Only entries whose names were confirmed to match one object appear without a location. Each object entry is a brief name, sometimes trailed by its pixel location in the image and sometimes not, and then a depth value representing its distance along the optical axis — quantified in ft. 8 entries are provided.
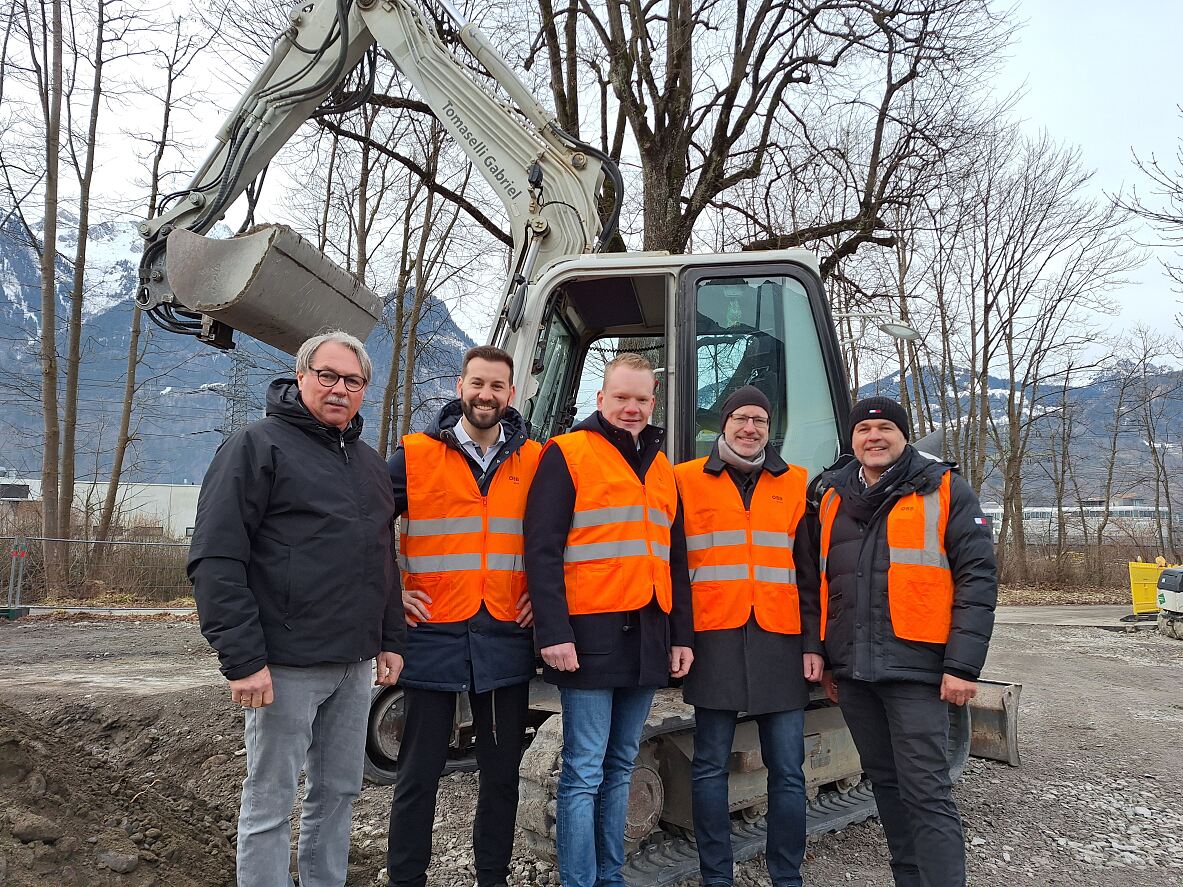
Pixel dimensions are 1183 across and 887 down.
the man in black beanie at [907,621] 9.28
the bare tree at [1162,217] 26.43
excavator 12.31
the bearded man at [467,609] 9.07
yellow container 48.21
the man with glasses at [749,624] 10.01
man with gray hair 7.34
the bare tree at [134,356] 47.32
